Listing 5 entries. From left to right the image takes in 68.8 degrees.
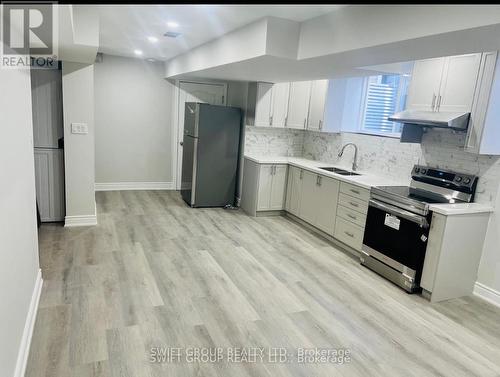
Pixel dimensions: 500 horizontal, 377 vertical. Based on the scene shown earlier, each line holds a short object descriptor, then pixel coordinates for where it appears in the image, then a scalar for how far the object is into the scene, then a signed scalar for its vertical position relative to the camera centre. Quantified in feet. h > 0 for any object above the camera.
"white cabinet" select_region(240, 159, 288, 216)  17.58 -3.01
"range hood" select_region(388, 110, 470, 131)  10.27 +0.53
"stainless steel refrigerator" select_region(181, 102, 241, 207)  18.15 -1.70
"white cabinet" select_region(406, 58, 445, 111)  11.10 +1.61
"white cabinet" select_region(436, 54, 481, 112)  10.21 +1.59
